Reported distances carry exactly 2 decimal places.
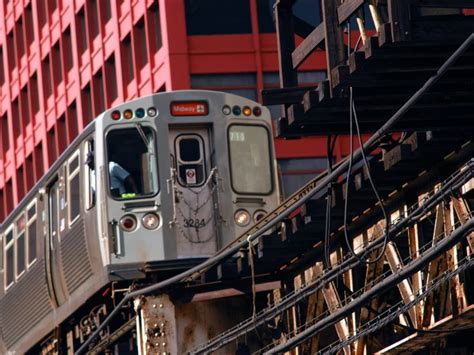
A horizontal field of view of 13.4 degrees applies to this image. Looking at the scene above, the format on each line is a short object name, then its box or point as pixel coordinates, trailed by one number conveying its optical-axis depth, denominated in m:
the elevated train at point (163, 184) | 27.12
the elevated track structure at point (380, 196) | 16.62
